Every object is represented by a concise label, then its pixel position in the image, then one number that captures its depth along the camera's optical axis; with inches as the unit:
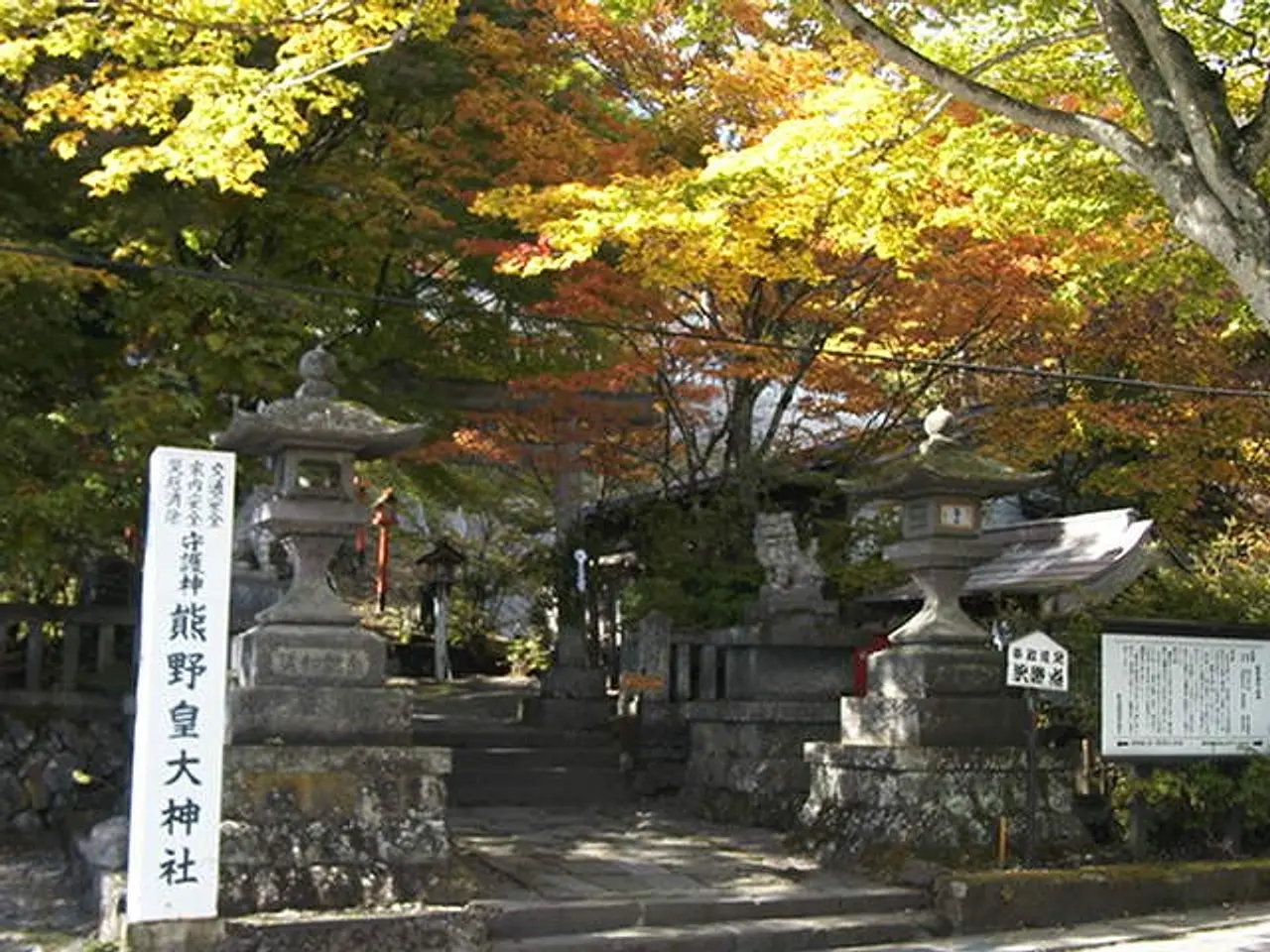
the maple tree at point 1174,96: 323.3
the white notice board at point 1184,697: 448.5
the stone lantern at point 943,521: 458.3
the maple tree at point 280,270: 459.2
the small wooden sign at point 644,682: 652.1
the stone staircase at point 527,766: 606.2
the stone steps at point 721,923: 365.7
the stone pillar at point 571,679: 702.5
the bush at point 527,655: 1106.1
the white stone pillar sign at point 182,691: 310.8
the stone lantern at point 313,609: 364.8
